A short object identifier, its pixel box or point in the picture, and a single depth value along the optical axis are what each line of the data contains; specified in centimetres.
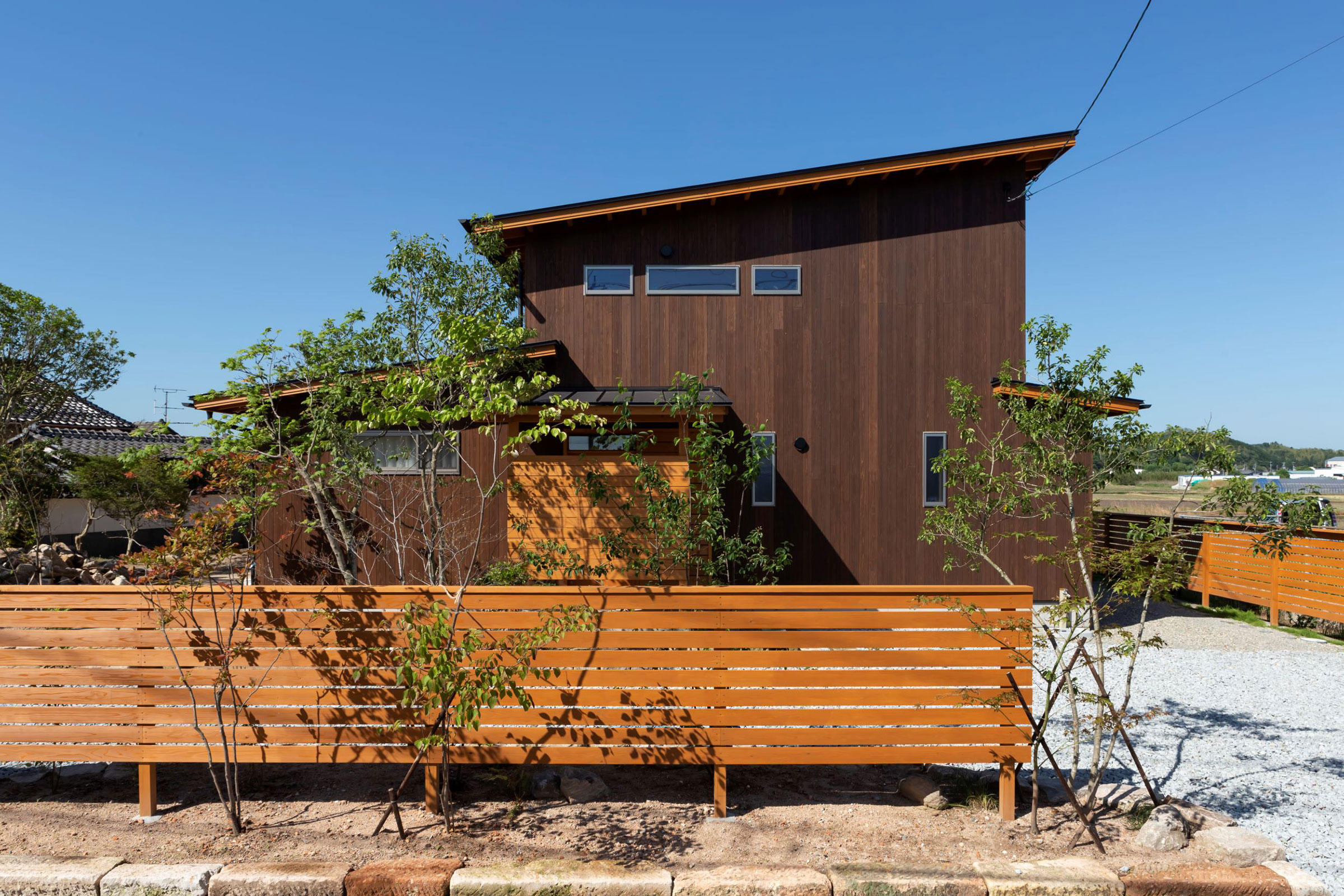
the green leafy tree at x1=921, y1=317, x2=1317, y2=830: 375
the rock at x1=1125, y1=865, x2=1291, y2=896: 319
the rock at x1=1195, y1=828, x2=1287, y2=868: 341
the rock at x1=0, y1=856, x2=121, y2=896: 322
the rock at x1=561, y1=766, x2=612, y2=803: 403
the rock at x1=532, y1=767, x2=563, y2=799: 409
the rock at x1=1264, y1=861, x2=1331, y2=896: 319
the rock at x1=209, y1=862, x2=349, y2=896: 321
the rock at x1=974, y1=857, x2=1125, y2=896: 318
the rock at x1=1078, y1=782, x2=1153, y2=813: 397
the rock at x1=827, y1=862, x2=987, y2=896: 315
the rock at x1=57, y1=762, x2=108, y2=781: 435
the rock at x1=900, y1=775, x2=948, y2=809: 398
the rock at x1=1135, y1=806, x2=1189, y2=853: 353
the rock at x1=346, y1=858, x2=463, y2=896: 318
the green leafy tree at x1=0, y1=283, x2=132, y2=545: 1144
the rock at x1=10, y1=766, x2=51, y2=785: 428
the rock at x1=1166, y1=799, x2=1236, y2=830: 368
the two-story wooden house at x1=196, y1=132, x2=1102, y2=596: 966
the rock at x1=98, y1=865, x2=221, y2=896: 320
